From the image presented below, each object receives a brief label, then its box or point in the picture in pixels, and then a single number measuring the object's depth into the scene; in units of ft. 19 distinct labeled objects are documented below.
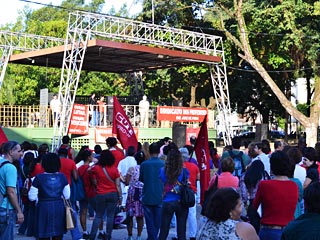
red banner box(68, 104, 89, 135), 70.94
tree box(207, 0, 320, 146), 94.38
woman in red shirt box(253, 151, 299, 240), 18.85
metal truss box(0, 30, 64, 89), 85.73
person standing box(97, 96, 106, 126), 82.84
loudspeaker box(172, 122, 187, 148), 60.23
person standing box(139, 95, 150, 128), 84.84
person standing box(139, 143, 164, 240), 29.14
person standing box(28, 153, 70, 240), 23.88
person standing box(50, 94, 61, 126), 79.81
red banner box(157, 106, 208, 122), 80.59
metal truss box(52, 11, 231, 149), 71.00
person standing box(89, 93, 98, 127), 82.12
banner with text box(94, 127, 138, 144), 80.06
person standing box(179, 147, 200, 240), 30.89
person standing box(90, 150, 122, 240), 29.91
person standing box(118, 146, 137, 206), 34.60
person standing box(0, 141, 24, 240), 20.63
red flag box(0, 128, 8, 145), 30.68
